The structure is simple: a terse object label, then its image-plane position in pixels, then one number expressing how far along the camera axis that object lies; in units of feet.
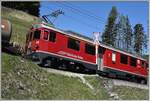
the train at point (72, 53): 40.75
